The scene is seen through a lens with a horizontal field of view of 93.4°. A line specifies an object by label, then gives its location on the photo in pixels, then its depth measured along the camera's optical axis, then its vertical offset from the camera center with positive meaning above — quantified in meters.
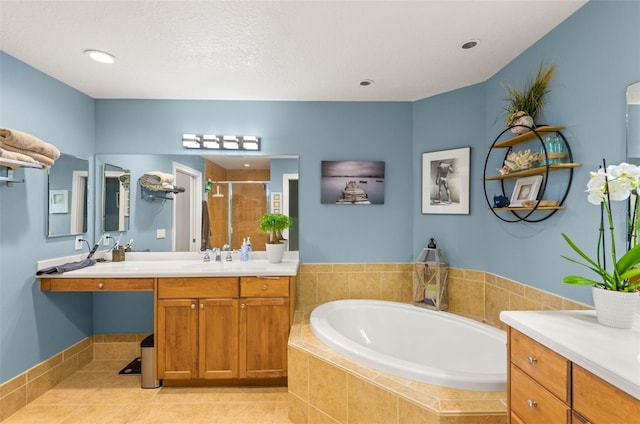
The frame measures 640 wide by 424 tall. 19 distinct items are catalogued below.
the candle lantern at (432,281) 2.56 -0.58
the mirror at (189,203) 2.83 +0.10
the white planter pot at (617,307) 1.07 -0.33
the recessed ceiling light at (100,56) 2.01 +1.07
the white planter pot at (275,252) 2.62 -0.33
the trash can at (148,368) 2.35 -1.21
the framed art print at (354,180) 2.86 +0.33
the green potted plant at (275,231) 2.63 -0.15
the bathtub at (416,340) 1.52 -0.86
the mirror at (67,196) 2.39 +0.14
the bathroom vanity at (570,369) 0.79 -0.47
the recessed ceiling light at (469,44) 1.89 +1.09
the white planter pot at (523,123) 1.85 +0.57
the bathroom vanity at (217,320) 2.27 -0.81
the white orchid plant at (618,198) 1.08 +0.07
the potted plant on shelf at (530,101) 1.85 +0.73
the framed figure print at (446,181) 2.59 +0.30
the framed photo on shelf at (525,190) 1.85 +0.16
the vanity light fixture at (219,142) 2.83 +0.68
